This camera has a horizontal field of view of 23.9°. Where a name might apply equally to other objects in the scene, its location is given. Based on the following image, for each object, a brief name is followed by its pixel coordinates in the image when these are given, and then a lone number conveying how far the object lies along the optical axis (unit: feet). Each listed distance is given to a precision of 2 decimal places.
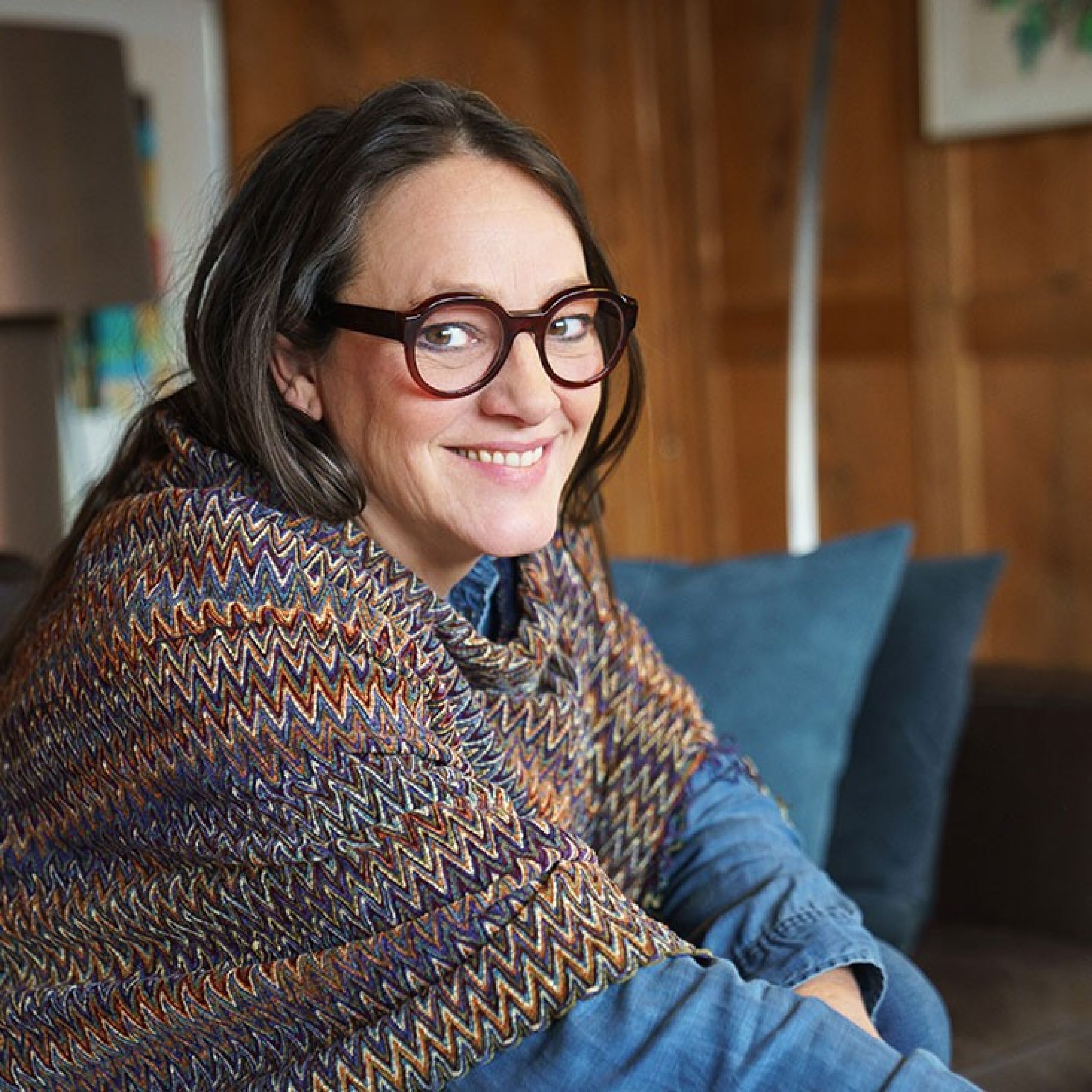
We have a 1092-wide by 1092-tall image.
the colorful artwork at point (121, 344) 8.33
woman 3.64
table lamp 6.09
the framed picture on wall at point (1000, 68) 9.21
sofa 5.10
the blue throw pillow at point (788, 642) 5.10
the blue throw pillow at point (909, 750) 5.14
